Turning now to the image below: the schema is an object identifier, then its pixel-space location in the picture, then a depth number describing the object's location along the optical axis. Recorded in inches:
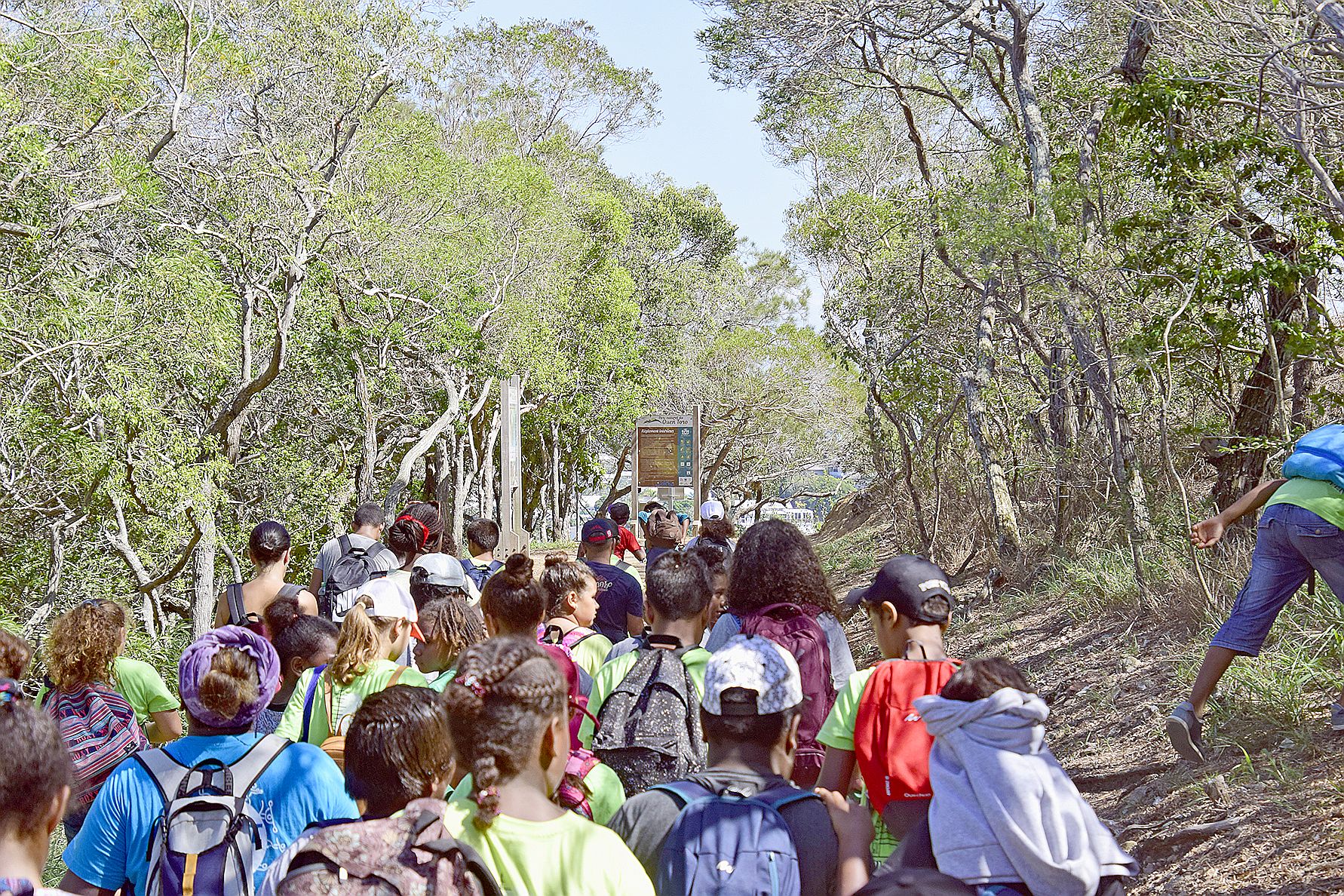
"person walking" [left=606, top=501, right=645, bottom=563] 349.7
